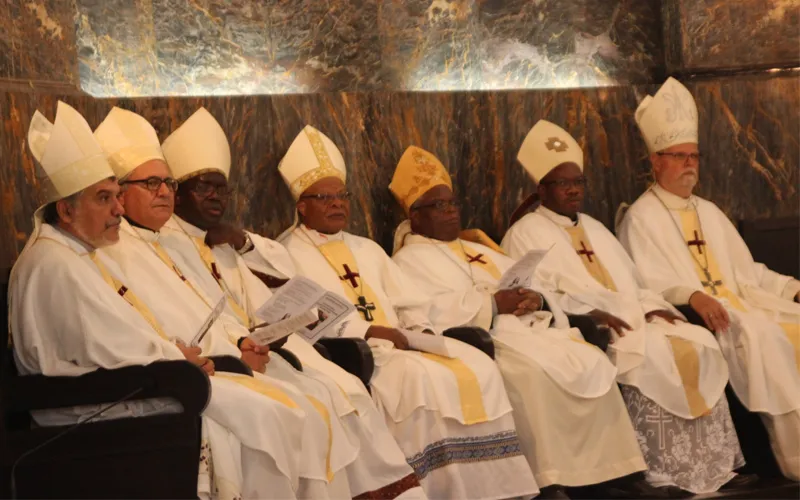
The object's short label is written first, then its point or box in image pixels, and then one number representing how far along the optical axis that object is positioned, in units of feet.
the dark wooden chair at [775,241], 29.96
